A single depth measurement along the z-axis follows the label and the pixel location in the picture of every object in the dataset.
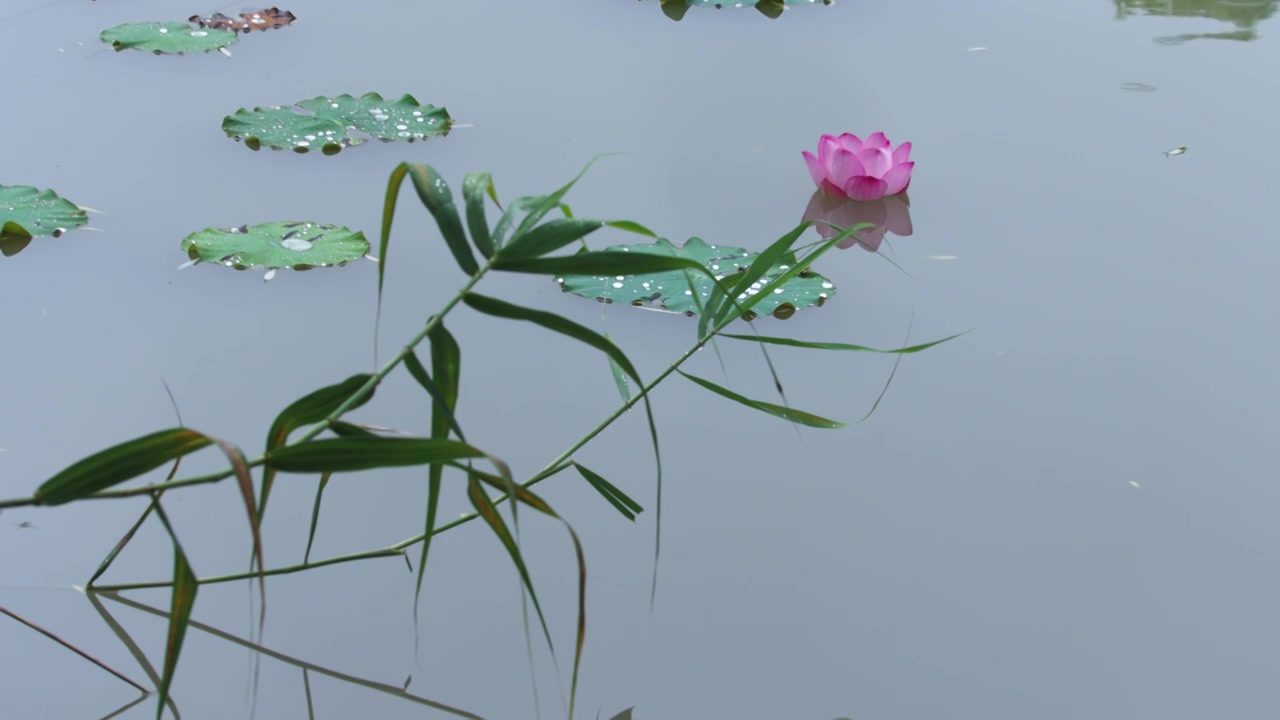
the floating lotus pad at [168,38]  5.61
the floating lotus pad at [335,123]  5.17
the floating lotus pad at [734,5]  5.94
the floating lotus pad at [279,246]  4.80
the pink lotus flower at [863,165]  4.98
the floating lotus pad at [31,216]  4.88
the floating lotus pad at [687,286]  4.71
